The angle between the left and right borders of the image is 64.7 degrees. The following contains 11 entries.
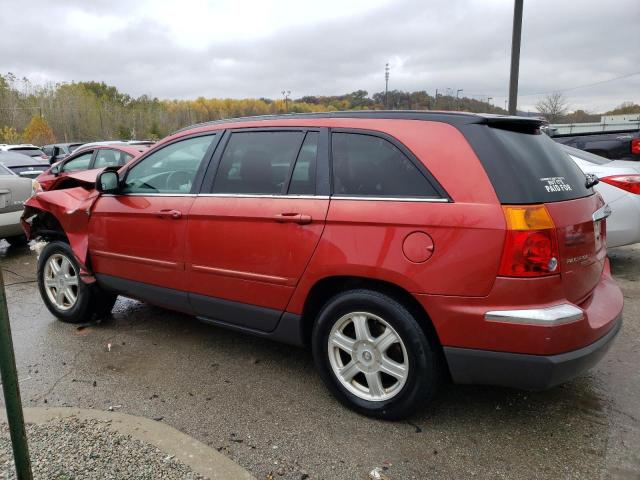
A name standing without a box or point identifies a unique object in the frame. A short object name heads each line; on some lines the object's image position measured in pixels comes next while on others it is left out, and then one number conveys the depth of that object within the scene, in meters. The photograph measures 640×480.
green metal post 1.76
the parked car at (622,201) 5.54
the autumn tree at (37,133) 50.50
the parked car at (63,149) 18.66
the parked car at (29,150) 18.23
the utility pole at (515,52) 10.21
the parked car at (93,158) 9.53
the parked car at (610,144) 7.46
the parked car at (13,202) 7.36
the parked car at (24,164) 11.90
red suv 2.43
